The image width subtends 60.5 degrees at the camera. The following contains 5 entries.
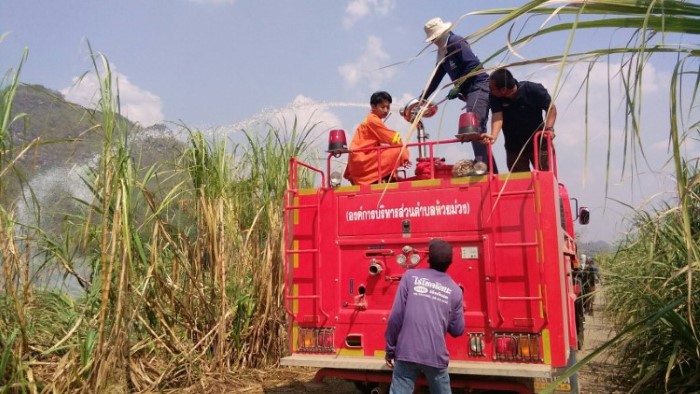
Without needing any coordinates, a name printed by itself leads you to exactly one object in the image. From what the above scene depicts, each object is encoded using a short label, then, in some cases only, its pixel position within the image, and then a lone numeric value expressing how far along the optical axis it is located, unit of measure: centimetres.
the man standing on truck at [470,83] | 591
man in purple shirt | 434
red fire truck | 481
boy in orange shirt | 613
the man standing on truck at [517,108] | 638
